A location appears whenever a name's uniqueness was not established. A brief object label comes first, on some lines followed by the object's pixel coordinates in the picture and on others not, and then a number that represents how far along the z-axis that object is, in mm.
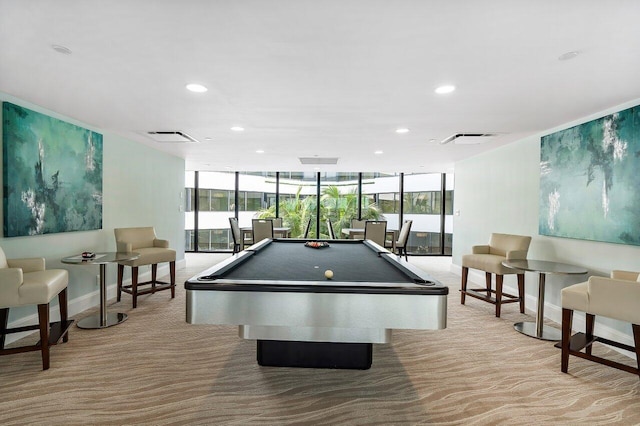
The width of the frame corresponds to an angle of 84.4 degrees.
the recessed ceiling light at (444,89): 2904
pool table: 1987
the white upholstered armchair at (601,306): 2555
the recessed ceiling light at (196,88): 2955
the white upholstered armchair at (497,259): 4266
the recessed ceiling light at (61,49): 2230
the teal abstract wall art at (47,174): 3318
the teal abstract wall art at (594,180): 3258
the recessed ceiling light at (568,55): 2225
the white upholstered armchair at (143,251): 4445
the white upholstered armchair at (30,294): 2699
